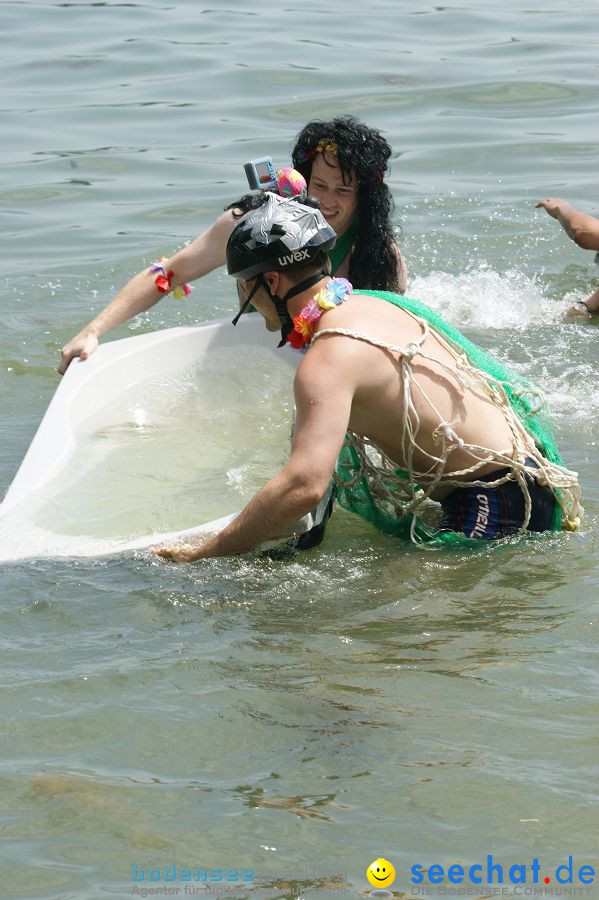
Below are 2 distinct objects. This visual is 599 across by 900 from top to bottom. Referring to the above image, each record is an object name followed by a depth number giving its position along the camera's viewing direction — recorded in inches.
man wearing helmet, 292.8
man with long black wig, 410.0
